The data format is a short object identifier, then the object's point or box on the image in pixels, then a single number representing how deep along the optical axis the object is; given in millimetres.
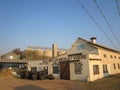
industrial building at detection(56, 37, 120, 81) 15846
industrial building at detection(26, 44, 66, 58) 51672
